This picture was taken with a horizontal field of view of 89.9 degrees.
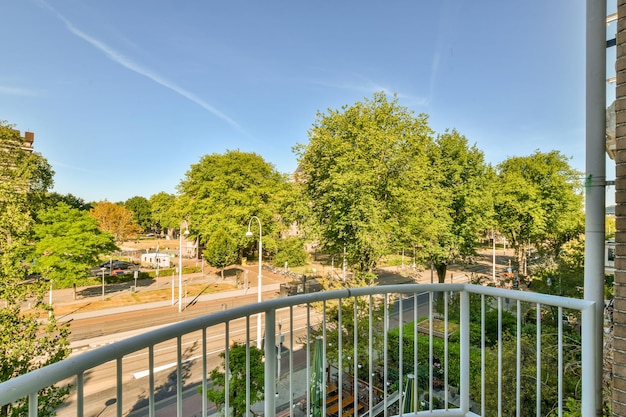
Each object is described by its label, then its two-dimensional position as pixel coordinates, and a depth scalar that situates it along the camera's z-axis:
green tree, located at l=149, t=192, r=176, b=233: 40.66
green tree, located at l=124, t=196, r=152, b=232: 49.44
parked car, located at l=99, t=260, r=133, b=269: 23.17
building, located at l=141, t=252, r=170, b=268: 24.56
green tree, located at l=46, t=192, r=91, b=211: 38.02
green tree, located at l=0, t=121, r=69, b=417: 5.59
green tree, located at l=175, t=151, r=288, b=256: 20.84
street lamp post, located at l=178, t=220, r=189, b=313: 13.91
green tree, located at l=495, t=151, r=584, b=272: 16.56
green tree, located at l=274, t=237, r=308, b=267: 20.20
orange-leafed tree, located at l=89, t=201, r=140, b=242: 29.33
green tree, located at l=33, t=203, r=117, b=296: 12.91
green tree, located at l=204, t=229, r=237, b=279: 19.25
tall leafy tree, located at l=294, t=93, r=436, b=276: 10.28
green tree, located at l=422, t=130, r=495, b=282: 13.45
